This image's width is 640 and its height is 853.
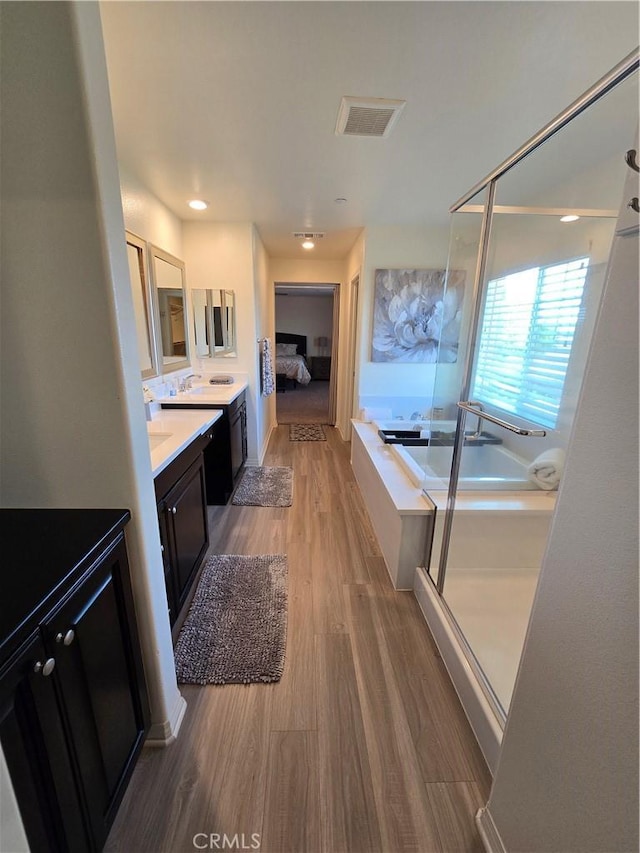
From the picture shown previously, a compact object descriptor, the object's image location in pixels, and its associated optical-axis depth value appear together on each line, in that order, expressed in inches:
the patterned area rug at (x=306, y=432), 191.0
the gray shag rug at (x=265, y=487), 119.3
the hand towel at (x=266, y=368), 155.9
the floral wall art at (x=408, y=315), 141.7
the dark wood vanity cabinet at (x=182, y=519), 58.7
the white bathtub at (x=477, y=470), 83.1
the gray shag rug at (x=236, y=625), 59.4
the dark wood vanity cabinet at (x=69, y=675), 25.4
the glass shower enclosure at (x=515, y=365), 69.2
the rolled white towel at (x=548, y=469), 83.7
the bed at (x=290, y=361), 313.3
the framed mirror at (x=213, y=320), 135.8
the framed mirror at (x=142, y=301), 91.5
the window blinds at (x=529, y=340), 87.3
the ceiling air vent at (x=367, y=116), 62.2
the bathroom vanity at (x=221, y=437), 106.9
